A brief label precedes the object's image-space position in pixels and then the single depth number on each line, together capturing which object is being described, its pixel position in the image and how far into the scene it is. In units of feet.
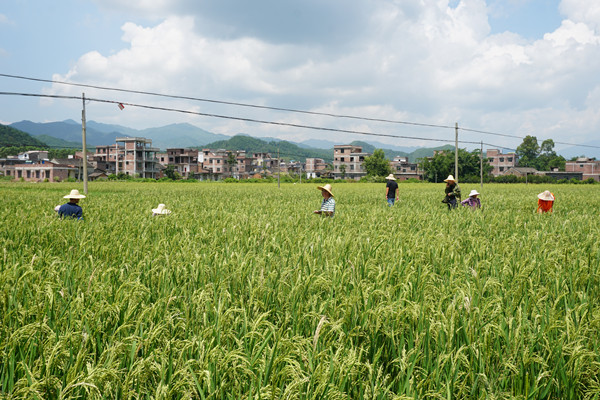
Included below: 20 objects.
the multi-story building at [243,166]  456.94
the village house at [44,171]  287.34
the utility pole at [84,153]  80.41
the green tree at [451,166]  288.10
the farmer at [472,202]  44.57
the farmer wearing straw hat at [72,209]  30.55
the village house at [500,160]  429.79
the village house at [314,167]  490.90
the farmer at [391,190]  52.90
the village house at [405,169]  393.50
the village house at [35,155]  389.21
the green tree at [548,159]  400.06
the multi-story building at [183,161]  389.60
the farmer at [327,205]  34.96
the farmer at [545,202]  41.65
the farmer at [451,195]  46.99
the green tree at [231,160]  428.15
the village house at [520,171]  367.86
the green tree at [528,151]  463.01
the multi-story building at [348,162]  392.68
